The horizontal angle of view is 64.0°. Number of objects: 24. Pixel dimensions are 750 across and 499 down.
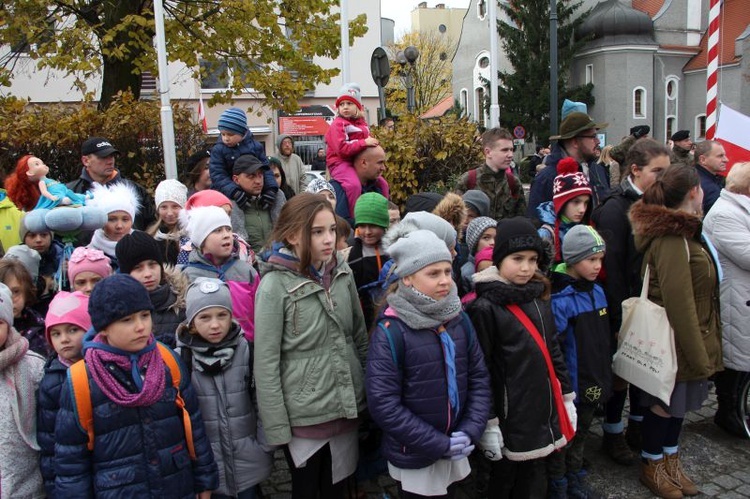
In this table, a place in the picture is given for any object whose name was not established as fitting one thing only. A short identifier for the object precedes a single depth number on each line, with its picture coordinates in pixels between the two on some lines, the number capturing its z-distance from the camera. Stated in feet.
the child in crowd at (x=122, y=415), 8.63
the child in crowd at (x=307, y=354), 10.10
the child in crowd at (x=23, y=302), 10.99
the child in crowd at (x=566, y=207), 13.94
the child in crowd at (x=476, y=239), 13.47
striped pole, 23.40
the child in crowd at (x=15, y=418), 9.11
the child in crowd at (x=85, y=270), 11.19
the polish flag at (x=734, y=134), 20.44
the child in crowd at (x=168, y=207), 15.07
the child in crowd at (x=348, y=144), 16.26
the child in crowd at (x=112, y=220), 13.35
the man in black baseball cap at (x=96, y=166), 16.06
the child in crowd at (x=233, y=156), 15.80
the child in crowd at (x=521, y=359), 10.87
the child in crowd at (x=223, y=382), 10.20
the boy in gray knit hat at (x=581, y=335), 12.30
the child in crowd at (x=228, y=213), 13.26
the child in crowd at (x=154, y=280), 11.22
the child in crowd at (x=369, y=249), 13.07
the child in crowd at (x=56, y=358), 9.00
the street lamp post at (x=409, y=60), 46.80
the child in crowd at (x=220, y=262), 11.77
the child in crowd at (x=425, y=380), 9.76
